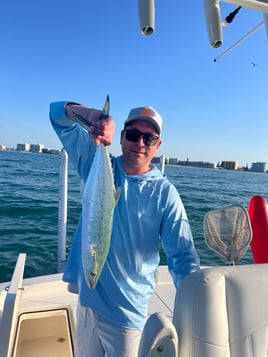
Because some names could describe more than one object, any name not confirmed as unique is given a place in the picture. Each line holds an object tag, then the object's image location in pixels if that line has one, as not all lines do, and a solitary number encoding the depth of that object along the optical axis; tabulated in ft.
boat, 4.64
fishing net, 6.11
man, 5.53
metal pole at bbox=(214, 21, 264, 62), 8.21
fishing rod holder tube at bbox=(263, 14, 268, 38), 7.51
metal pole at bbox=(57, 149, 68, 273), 12.90
